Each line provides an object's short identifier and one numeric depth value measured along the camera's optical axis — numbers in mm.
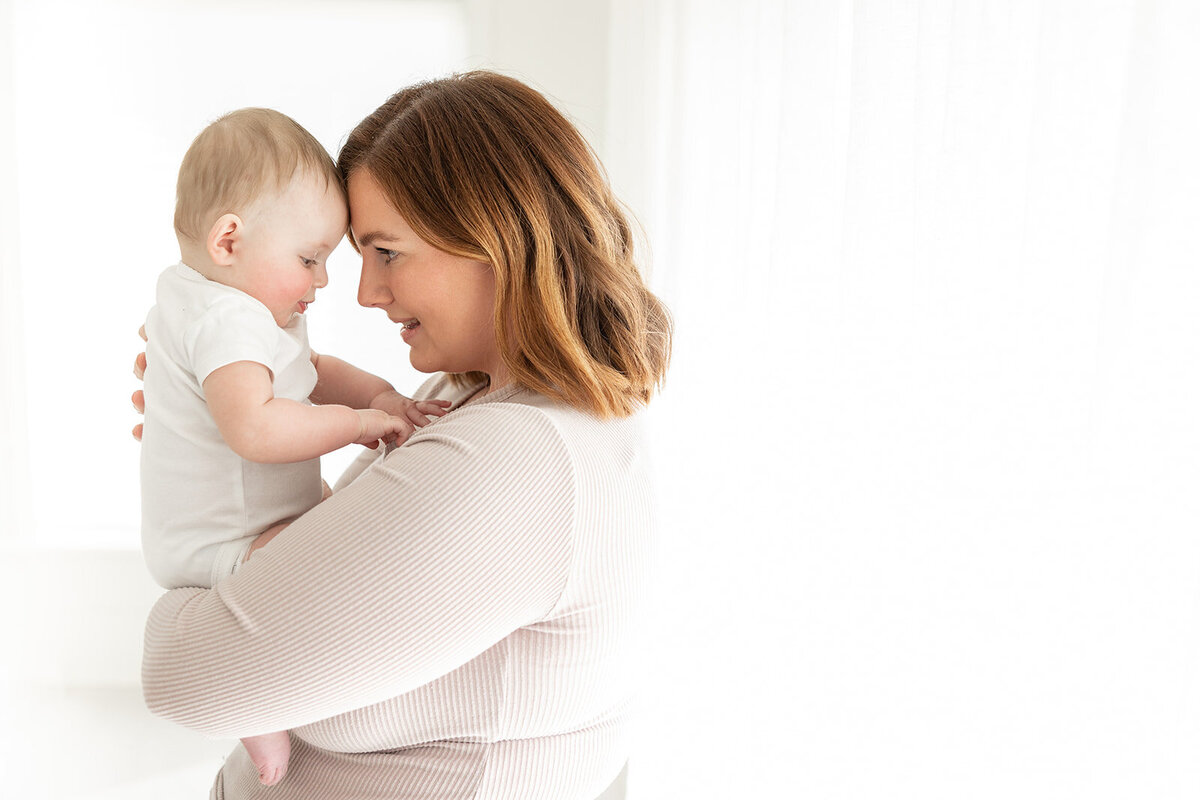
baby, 1076
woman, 841
